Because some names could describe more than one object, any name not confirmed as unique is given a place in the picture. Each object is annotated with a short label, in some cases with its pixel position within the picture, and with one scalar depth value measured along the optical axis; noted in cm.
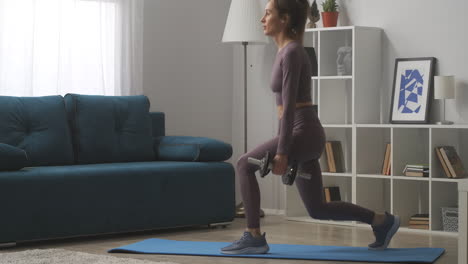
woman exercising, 390
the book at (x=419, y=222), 529
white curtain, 535
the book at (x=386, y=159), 551
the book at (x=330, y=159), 579
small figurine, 570
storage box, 513
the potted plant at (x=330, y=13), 580
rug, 387
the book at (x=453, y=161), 513
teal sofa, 447
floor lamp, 605
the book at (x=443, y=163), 516
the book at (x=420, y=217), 531
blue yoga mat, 404
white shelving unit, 530
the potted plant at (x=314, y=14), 591
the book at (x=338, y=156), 581
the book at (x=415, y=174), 526
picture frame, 540
